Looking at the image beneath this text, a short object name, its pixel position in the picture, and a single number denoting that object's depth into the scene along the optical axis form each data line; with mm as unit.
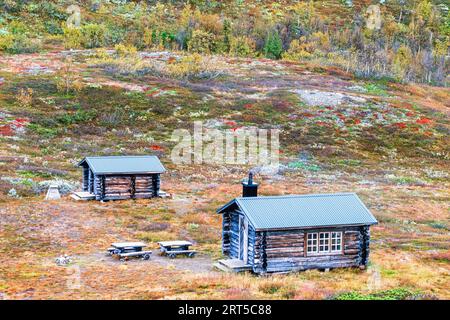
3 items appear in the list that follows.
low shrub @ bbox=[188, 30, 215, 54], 120625
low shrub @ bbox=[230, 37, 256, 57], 123712
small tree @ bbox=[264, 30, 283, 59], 129500
